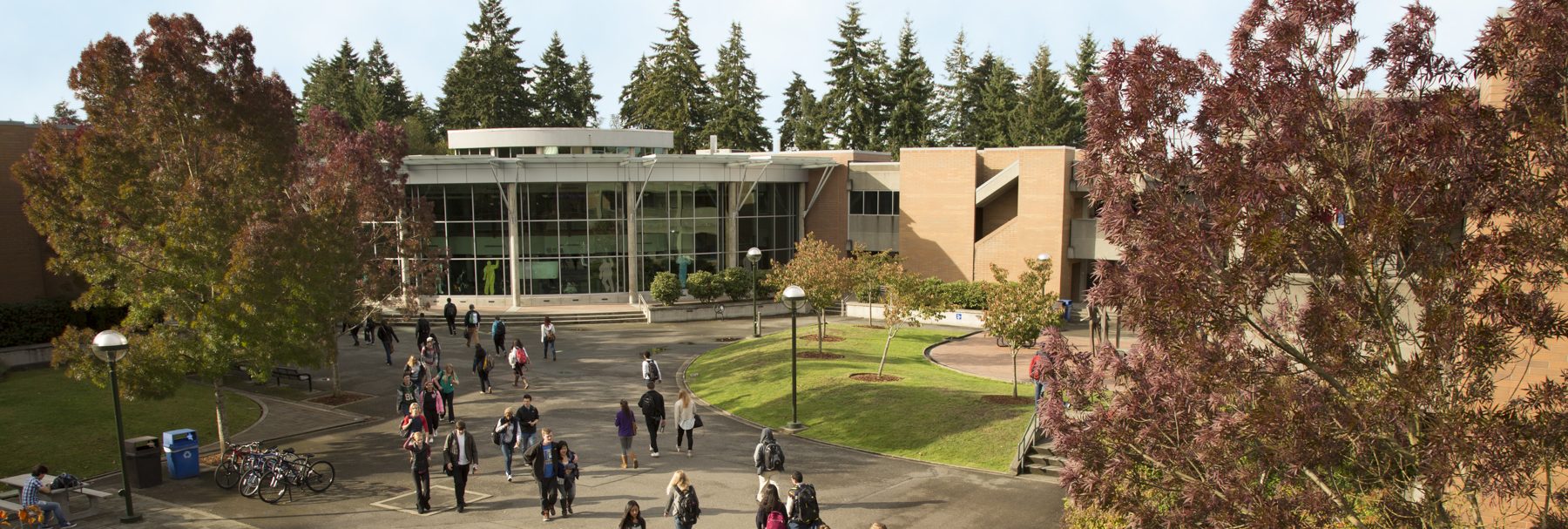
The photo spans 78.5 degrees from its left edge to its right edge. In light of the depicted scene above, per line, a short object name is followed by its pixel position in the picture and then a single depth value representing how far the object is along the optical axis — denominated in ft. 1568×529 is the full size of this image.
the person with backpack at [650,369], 75.46
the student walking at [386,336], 97.40
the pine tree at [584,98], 280.92
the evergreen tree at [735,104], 254.68
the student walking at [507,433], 56.03
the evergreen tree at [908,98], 248.52
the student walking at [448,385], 70.28
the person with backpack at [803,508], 41.78
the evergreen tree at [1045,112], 240.53
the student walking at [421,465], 49.57
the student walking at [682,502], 42.86
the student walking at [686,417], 61.72
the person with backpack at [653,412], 61.00
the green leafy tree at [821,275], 105.19
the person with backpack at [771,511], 40.50
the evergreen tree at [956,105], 282.97
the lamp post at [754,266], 115.65
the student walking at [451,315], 115.24
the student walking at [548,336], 99.09
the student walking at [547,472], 48.93
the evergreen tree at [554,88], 270.87
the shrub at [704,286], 136.77
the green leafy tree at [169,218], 60.13
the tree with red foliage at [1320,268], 20.95
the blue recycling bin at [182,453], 57.82
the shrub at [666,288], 135.54
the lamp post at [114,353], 50.49
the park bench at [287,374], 88.17
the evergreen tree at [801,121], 269.44
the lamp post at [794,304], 67.15
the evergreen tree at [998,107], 254.27
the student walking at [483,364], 80.59
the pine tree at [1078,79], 242.37
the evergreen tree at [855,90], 248.73
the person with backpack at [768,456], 53.11
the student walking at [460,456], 50.47
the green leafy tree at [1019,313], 75.82
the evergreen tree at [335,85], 262.47
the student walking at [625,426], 58.13
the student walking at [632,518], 40.86
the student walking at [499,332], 98.58
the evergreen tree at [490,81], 251.39
